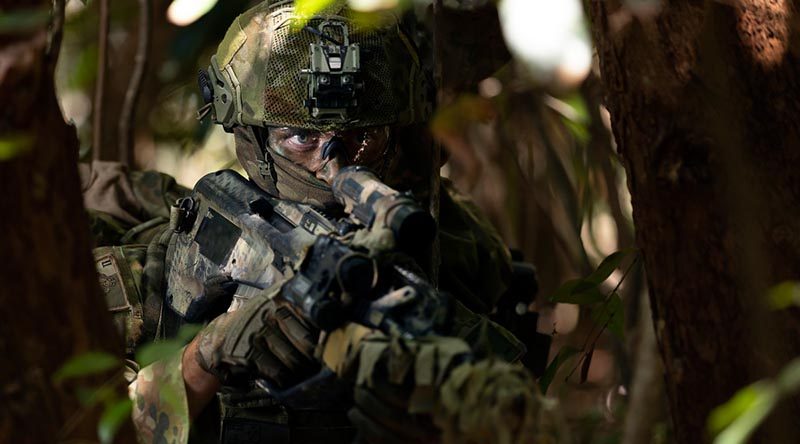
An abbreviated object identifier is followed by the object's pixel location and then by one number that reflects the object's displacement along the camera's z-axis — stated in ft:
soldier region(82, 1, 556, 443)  12.46
